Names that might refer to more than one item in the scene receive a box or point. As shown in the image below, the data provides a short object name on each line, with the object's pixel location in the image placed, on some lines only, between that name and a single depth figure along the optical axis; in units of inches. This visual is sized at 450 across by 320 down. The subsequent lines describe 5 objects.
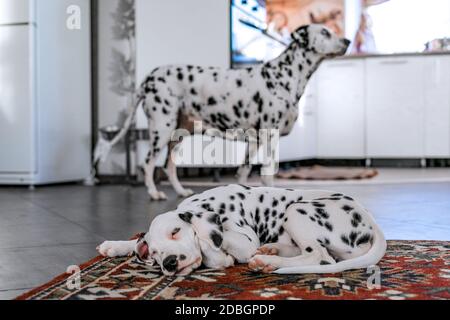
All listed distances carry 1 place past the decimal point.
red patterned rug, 64.9
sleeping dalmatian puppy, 73.4
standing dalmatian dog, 166.9
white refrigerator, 203.8
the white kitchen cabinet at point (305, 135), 287.1
